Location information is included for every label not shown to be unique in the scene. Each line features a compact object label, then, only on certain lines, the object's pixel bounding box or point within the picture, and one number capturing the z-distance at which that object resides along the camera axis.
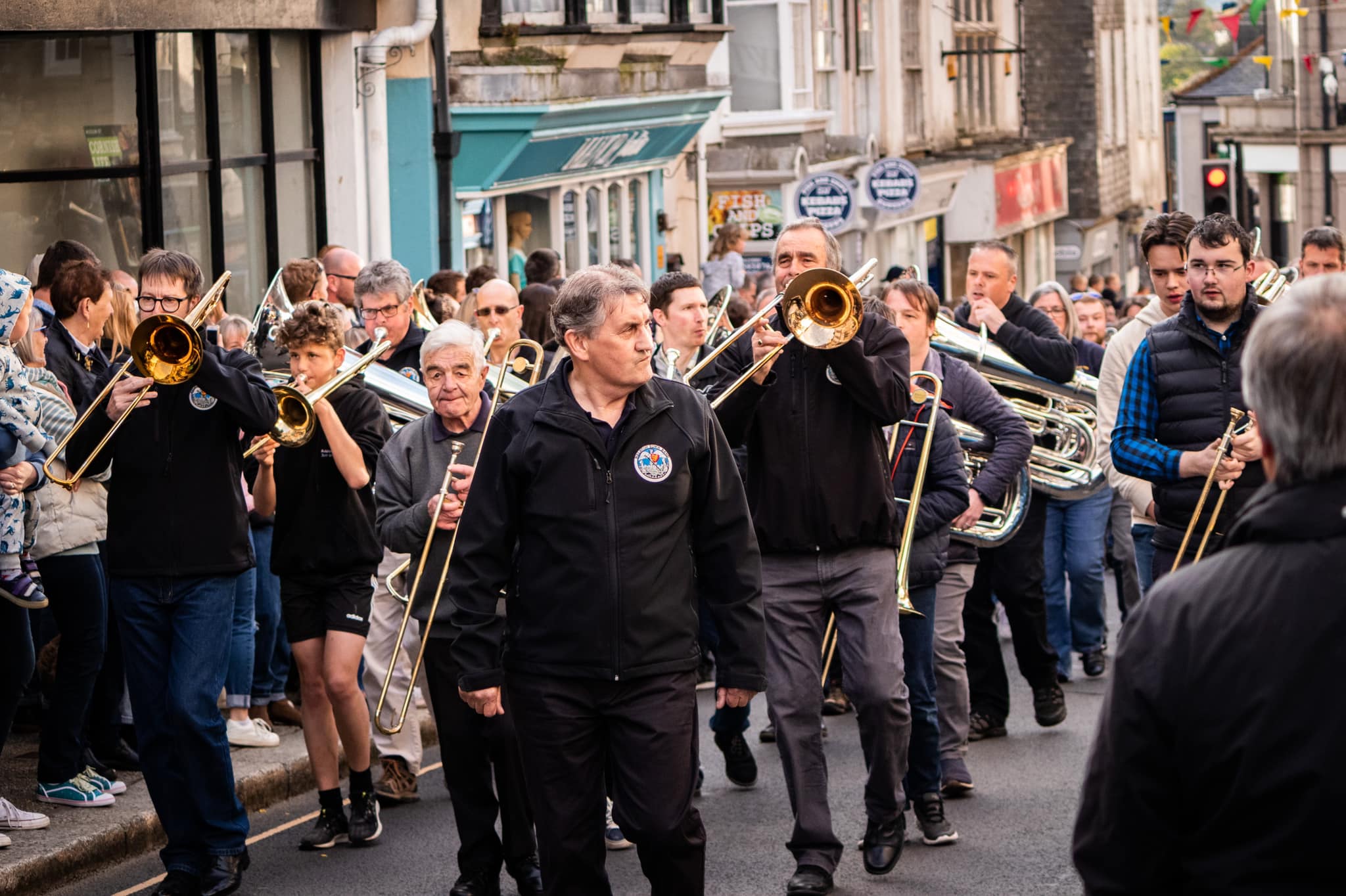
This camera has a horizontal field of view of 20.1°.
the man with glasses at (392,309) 17.26
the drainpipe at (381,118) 28.44
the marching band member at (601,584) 9.82
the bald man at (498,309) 19.47
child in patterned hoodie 12.85
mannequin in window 33.66
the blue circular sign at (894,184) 48.07
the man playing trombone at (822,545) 12.45
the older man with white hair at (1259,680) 5.39
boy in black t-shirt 13.37
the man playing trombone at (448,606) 12.34
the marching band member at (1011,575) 17.32
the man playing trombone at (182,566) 12.18
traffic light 37.66
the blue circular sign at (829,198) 39.23
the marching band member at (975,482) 14.74
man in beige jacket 13.76
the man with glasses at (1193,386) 12.28
